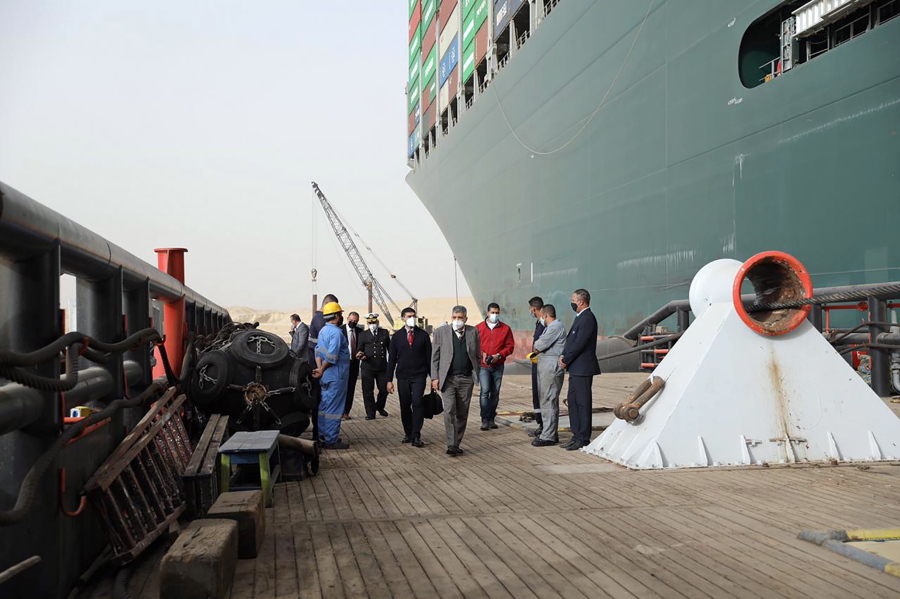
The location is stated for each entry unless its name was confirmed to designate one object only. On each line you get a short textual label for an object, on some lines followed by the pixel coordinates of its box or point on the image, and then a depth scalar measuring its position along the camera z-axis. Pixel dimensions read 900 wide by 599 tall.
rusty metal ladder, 3.87
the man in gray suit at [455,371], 7.72
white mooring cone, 6.49
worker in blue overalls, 8.05
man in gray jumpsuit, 8.12
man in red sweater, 9.68
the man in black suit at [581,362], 7.71
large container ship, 11.30
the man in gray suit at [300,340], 11.59
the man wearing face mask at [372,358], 10.64
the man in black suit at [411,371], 8.34
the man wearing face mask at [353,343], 10.53
